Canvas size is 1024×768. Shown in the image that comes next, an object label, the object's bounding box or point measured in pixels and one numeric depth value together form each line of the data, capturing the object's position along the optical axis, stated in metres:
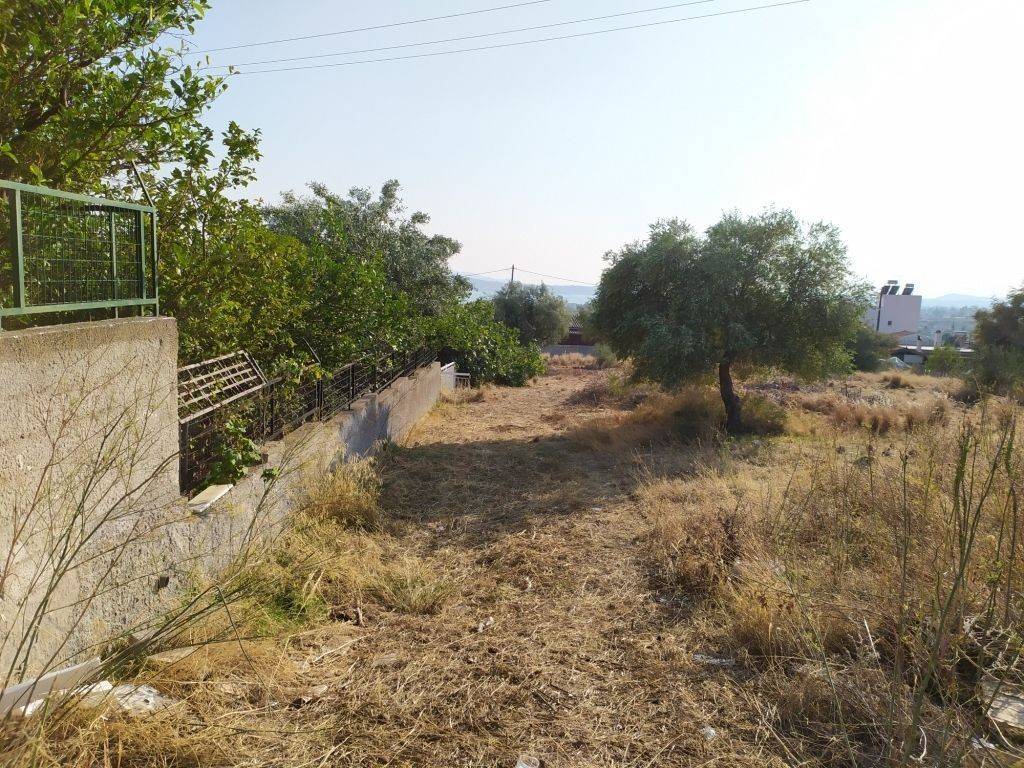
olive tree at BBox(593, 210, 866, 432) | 12.74
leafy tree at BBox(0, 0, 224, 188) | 4.06
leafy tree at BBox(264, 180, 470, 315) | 20.80
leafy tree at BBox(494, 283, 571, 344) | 38.34
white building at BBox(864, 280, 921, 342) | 98.19
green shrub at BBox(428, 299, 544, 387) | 20.12
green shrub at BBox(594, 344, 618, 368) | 28.48
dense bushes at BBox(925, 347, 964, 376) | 26.22
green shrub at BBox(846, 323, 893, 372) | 35.72
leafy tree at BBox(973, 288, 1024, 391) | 20.77
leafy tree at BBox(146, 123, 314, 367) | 5.36
